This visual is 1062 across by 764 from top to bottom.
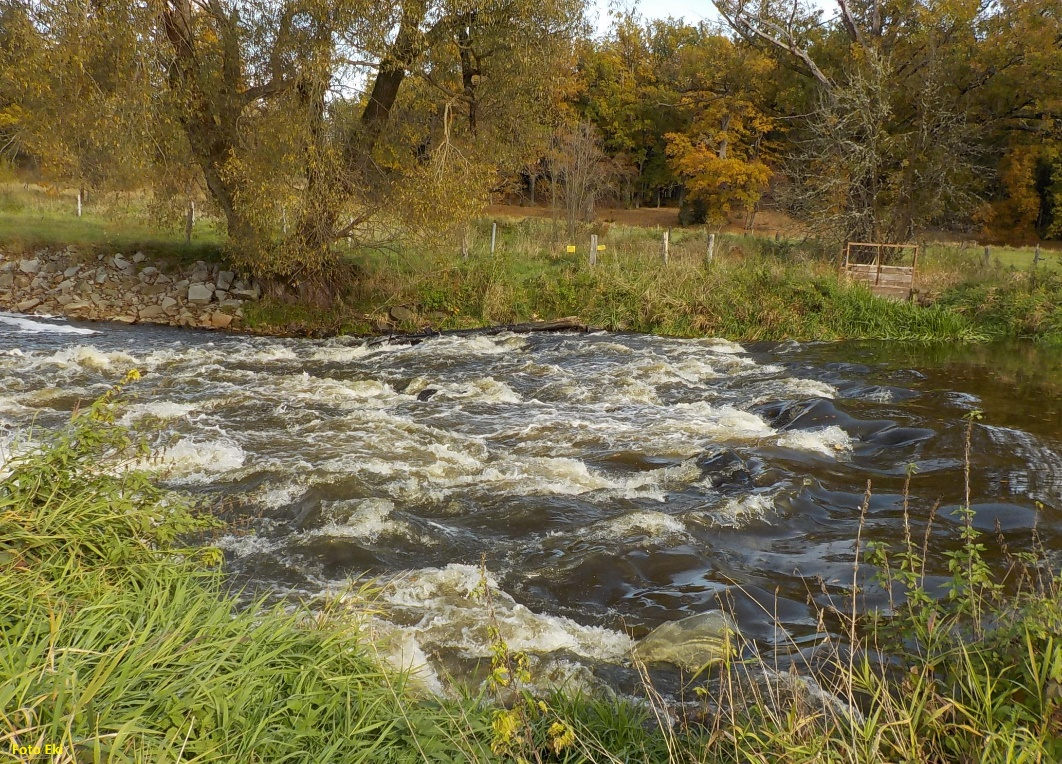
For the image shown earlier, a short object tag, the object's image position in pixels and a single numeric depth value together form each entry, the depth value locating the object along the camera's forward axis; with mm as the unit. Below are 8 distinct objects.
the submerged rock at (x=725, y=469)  7863
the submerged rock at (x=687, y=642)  4602
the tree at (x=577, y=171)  27609
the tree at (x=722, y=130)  44812
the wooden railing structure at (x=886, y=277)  20188
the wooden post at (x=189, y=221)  18595
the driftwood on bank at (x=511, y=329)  17078
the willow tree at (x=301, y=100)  14172
